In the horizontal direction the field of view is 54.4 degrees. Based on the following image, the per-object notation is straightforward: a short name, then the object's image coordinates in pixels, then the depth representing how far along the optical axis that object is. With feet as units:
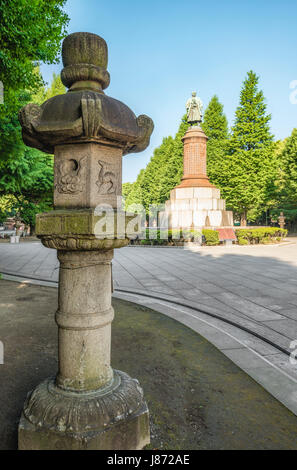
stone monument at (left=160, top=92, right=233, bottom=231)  72.43
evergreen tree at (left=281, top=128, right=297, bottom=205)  103.65
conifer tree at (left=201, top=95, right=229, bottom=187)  129.30
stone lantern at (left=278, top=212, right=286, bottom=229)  82.74
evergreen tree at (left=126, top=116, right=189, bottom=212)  130.31
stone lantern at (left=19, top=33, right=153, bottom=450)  6.63
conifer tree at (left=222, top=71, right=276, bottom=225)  109.70
